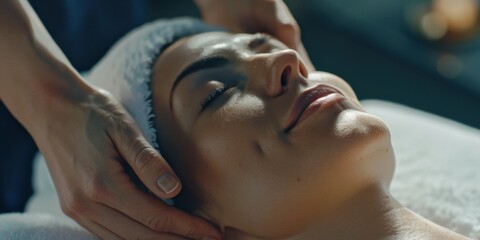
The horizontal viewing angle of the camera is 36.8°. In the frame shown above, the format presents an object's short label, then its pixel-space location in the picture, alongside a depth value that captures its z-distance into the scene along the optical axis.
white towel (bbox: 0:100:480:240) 1.02
